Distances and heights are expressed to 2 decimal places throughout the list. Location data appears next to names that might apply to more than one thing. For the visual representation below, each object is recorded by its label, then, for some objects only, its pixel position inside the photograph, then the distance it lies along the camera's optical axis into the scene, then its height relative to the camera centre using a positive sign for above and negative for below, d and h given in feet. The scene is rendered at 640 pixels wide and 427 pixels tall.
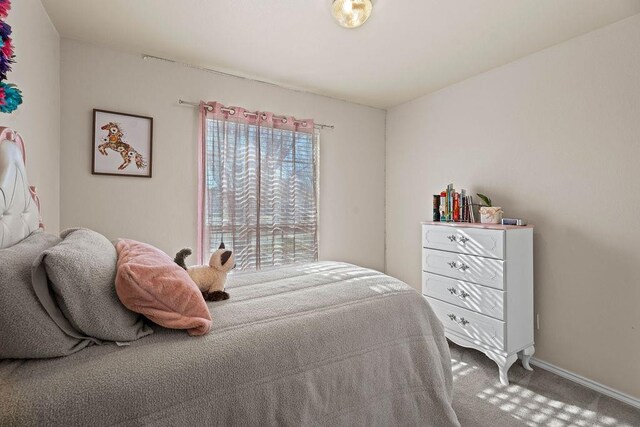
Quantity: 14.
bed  2.89 -1.84
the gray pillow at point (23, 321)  2.87 -1.08
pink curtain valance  9.05 +3.13
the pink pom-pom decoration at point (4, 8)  3.40 +2.36
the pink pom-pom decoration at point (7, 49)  3.48 +1.96
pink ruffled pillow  3.64 -1.03
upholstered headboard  3.91 +0.25
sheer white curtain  9.09 +0.89
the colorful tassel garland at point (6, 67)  3.43 +1.70
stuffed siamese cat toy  5.17 -1.06
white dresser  7.27 -1.94
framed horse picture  7.77 +1.86
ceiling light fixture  5.75 +3.98
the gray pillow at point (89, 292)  3.15 -0.88
